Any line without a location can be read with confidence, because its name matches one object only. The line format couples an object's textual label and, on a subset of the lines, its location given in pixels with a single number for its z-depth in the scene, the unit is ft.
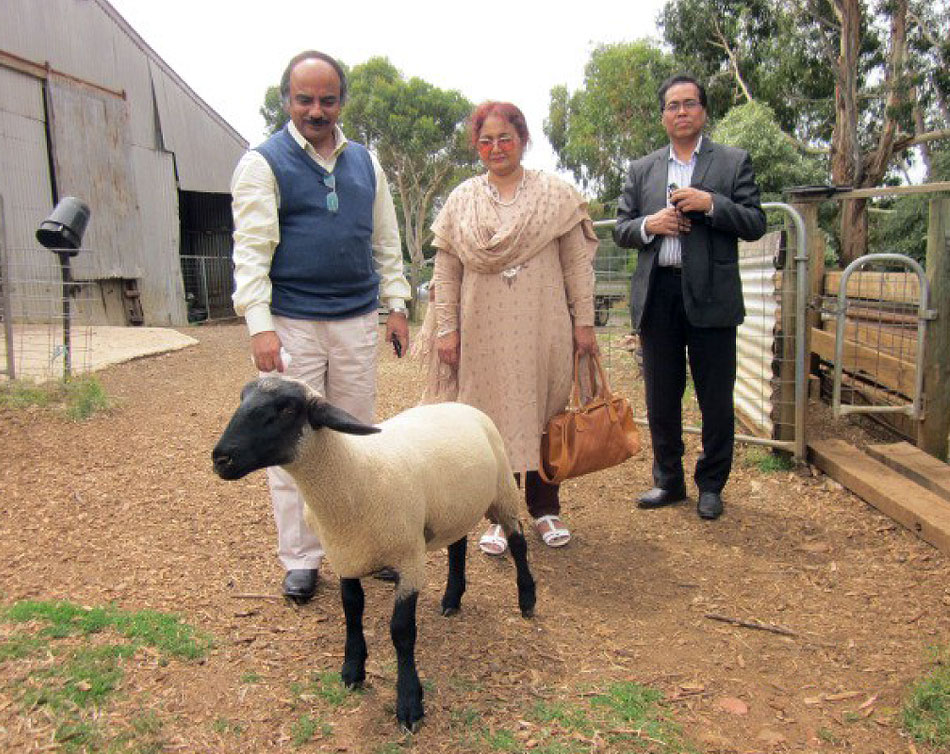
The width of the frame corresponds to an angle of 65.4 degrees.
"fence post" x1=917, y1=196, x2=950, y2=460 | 16.71
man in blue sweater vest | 10.58
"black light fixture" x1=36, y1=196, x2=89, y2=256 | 25.49
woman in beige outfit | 12.28
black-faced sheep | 7.83
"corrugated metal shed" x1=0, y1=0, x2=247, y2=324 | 41.55
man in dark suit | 13.75
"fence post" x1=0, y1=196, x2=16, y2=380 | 23.98
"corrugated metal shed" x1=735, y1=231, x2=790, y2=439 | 18.03
